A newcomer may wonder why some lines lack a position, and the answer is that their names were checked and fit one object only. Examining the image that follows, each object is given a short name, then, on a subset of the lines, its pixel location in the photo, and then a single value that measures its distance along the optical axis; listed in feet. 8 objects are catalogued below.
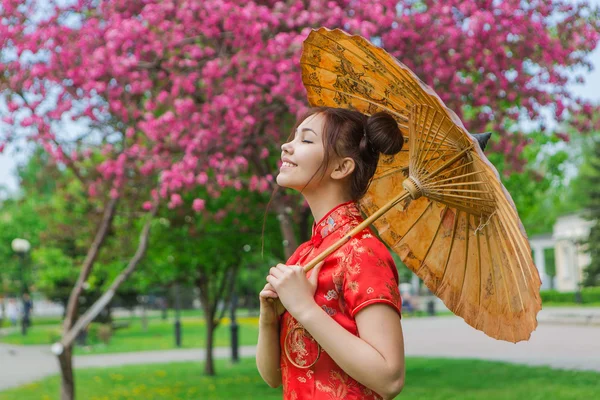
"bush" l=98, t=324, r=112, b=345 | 85.10
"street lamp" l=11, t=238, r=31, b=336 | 89.61
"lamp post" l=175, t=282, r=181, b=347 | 76.84
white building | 171.01
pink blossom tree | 26.71
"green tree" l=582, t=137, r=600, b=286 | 132.87
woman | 6.73
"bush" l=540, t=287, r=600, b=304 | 125.70
